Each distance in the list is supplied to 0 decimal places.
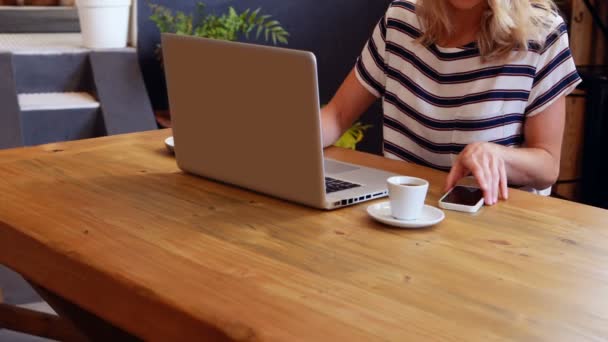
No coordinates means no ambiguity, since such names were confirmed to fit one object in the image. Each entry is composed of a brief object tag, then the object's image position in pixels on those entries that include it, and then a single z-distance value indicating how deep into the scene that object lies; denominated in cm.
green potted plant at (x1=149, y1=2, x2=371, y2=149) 334
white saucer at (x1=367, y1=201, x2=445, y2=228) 131
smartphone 142
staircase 313
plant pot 332
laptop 135
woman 181
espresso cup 131
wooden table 99
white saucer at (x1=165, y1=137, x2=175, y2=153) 184
